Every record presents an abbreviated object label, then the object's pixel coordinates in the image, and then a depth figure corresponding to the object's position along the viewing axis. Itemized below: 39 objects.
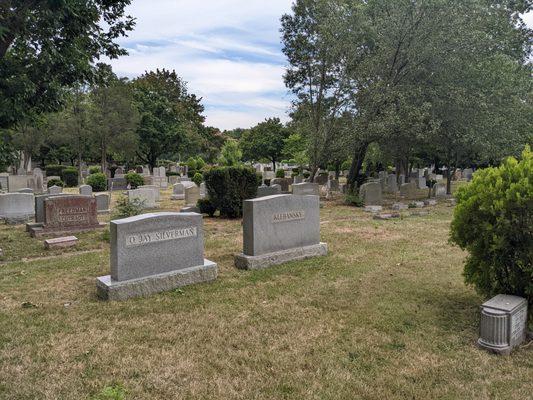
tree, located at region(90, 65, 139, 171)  32.34
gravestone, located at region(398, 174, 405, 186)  24.86
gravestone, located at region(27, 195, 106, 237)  10.79
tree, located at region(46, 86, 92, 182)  31.72
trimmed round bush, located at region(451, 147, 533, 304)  4.47
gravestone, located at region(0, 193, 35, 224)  13.26
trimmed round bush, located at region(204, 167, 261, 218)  13.19
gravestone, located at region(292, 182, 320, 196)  17.44
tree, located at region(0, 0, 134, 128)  6.24
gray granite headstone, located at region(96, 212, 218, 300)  5.72
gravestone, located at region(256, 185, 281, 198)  15.15
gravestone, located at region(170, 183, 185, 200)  20.28
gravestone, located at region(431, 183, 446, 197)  20.81
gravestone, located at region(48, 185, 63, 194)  18.32
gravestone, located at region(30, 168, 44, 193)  23.12
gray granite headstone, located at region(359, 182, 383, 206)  16.31
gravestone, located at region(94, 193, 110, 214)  14.80
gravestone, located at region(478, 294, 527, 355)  4.12
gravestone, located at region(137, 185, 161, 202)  17.23
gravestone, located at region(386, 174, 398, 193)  22.61
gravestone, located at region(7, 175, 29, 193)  22.65
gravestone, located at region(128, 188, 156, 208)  16.33
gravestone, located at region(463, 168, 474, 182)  34.11
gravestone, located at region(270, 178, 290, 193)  22.22
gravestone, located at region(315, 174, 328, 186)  25.45
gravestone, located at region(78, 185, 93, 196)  16.24
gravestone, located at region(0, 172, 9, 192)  24.27
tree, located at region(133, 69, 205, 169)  38.84
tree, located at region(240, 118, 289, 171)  54.06
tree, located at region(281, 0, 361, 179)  17.00
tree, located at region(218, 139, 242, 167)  38.99
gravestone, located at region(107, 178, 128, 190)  27.15
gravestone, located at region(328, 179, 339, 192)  23.33
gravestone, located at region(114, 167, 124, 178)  34.15
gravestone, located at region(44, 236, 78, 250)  9.19
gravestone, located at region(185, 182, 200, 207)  16.86
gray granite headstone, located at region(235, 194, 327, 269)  7.29
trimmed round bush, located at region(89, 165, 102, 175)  35.00
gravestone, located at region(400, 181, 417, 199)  20.64
